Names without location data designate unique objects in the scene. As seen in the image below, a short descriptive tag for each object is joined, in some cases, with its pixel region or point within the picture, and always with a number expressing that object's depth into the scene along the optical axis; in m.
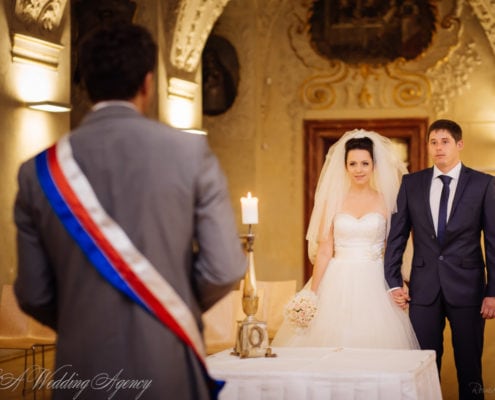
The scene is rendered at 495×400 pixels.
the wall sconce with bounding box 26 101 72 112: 7.96
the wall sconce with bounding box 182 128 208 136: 11.29
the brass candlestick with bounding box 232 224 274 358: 4.46
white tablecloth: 3.97
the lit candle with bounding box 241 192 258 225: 4.30
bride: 5.67
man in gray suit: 2.40
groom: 5.12
